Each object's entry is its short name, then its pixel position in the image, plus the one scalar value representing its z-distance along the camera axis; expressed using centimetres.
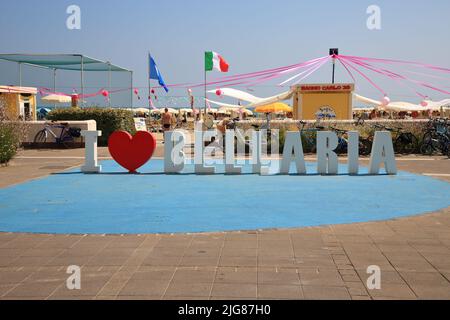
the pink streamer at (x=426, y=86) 2180
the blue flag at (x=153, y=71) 2609
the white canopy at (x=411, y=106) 3953
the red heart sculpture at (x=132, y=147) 1347
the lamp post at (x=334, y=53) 2609
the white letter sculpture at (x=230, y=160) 1369
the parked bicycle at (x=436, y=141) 1850
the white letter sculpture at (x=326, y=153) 1316
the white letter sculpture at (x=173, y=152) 1356
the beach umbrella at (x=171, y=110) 5362
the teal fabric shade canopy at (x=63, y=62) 2320
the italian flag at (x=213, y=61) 2347
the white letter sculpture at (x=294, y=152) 1309
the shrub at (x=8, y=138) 1460
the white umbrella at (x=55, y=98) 3403
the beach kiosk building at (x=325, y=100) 2698
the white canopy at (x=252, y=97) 3168
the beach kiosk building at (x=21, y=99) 2888
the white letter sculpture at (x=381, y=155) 1301
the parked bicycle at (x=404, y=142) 1914
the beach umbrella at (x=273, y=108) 3625
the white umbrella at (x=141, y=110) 5523
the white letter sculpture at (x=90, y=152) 1363
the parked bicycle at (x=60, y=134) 2117
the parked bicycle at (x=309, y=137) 1928
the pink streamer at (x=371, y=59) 2056
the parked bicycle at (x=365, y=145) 1873
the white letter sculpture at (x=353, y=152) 1317
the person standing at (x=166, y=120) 2330
